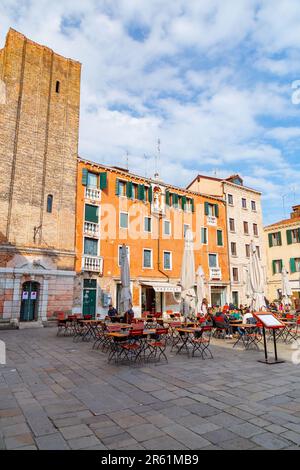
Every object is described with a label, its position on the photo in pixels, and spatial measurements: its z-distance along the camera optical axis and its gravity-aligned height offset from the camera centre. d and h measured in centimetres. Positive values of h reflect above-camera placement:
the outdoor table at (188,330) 928 -72
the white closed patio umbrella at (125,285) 1179 +75
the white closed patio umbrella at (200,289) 1500 +75
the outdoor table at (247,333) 1075 -104
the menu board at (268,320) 780 -40
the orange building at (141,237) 2069 +497
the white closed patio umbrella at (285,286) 2042 +112
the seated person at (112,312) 1442 -31
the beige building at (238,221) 2941 +795
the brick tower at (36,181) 1762 +727
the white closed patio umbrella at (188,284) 1200 +76
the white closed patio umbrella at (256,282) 1308 +89
